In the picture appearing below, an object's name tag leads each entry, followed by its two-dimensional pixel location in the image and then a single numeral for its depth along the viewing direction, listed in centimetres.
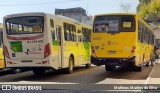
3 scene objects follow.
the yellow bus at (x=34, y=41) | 1577
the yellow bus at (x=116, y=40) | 1722
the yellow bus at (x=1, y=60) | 1820
